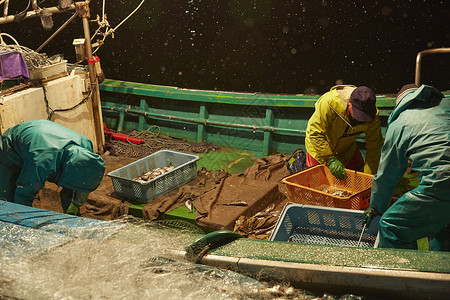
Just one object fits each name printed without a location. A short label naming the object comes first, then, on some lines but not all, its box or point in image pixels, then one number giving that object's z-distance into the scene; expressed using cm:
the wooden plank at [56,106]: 512
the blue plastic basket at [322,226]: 382
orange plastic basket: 406
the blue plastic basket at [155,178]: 492
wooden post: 591
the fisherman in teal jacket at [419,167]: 282
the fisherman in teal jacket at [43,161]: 396
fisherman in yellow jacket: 446
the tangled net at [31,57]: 556
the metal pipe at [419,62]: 441
